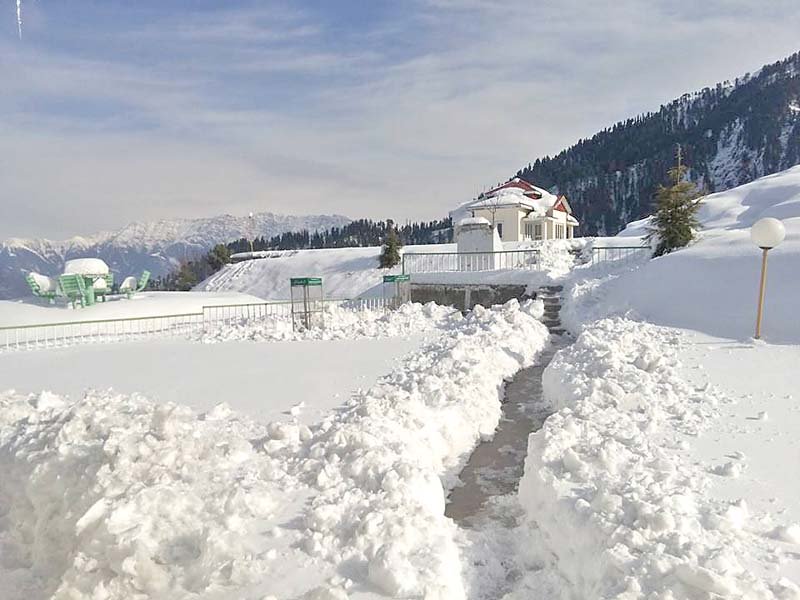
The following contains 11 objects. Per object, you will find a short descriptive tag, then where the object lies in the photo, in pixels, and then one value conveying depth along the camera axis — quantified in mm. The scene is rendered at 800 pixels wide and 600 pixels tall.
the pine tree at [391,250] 37750
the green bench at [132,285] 30484
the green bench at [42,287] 27109
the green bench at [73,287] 26430
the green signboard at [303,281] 16891
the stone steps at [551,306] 15763
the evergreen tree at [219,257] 54031
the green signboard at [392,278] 21359
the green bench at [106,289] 28062
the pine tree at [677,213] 18656
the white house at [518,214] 36531
